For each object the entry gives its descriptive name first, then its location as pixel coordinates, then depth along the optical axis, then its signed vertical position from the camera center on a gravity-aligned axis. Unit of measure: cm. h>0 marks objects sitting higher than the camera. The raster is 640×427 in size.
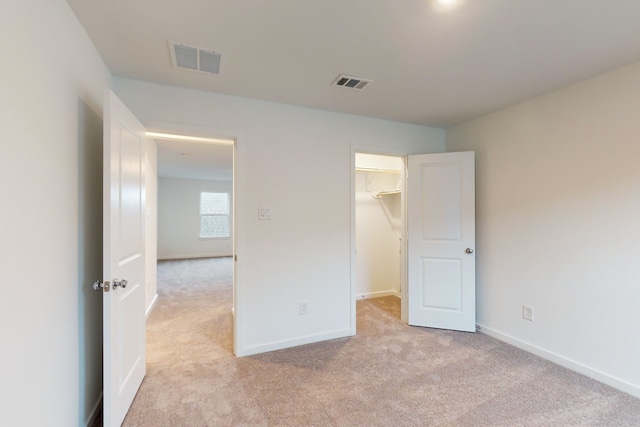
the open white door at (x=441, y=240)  319 -30
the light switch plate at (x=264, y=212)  271 +2
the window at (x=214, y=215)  885 -4
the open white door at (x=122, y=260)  159 -29
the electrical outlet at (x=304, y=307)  287 -93
